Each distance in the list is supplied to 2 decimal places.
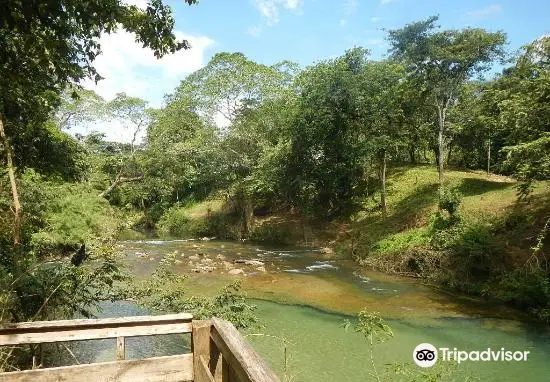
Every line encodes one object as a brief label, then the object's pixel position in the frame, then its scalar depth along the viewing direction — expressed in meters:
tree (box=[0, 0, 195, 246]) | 4.03
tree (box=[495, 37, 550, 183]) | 12.98
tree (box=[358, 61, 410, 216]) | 24.64
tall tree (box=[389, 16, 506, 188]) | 21.09
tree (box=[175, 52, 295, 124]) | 31.86
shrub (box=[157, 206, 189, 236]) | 36.12
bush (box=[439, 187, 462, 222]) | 18.72
